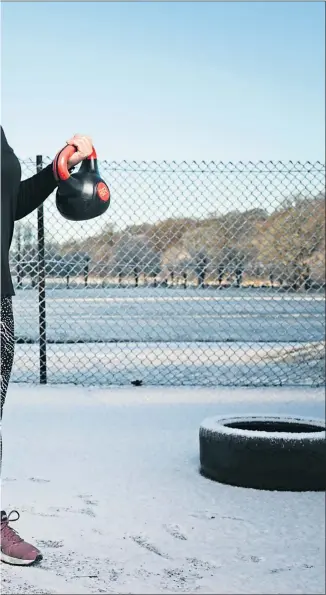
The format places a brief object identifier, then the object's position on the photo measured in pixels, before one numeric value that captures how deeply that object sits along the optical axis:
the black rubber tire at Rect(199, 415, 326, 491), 3.38
